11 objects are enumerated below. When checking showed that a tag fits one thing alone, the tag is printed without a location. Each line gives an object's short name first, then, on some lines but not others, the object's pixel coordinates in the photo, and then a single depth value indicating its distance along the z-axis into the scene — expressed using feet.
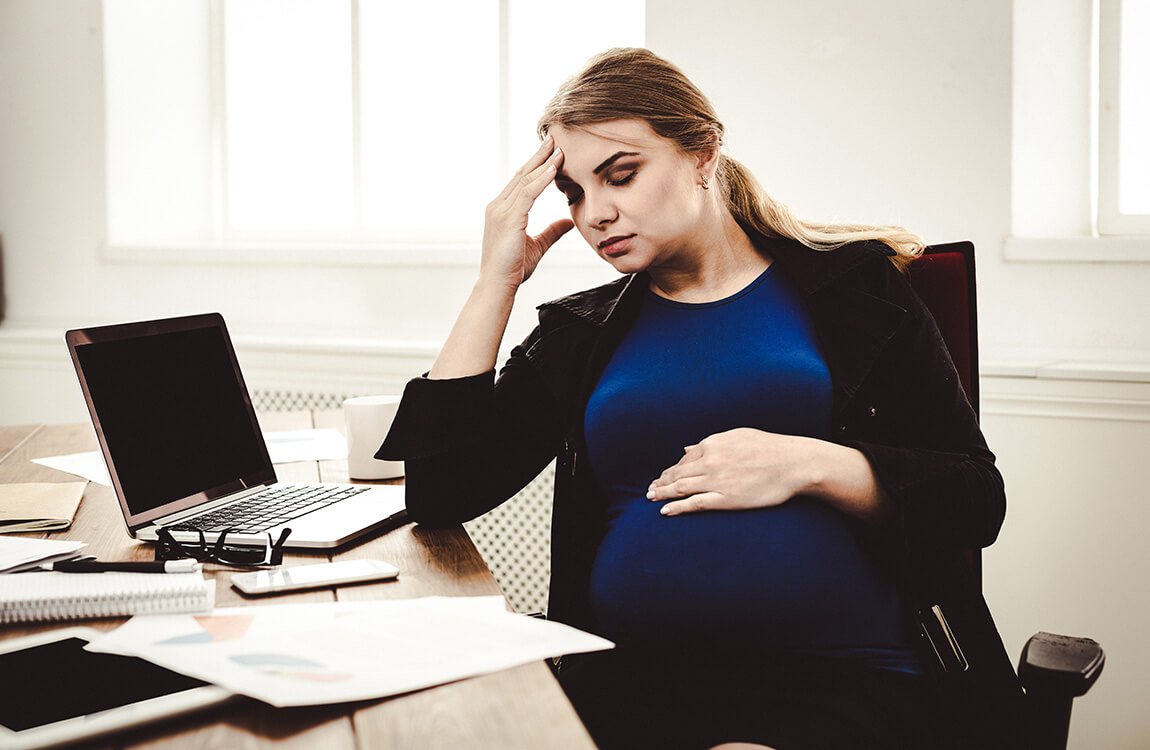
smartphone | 3.14
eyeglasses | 3.44
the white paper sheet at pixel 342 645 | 2.34
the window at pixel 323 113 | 9.25
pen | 3.09
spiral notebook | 2.81
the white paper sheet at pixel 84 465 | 4.78
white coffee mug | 4.71
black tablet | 2.58
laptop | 3.67
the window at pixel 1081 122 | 6.52
